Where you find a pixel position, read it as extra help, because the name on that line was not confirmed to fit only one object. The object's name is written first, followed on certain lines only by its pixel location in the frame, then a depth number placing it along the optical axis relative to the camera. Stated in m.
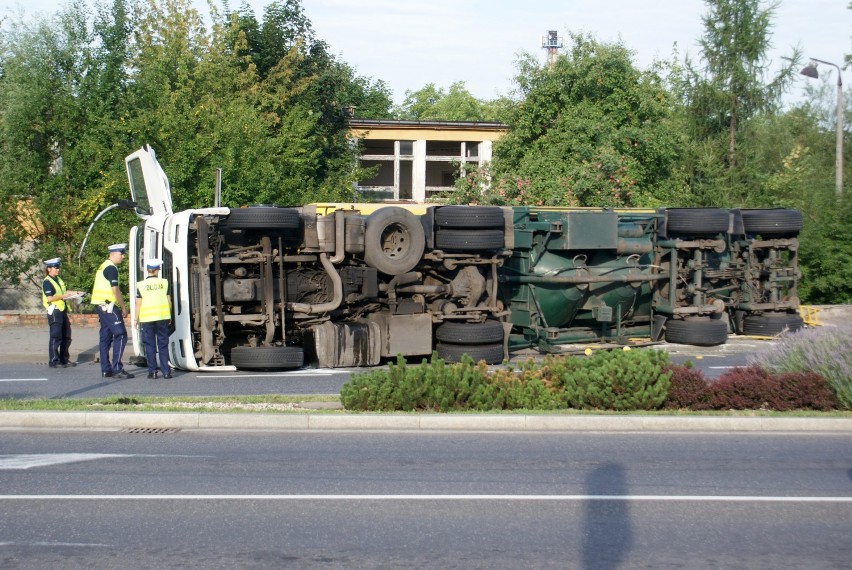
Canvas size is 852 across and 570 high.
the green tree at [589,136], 24.38
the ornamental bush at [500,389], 10.31
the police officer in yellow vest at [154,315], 13.04
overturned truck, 13.55
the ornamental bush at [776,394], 10.52
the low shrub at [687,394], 10.54
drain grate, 9.73
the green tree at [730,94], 26.61
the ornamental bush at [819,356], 10.56
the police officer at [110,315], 13.68
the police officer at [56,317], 14.60
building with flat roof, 35.78
